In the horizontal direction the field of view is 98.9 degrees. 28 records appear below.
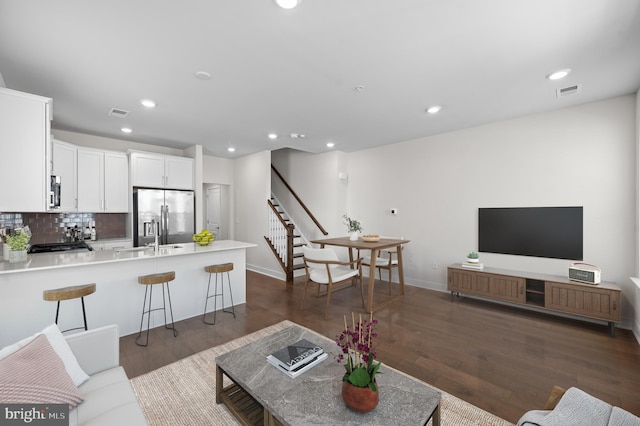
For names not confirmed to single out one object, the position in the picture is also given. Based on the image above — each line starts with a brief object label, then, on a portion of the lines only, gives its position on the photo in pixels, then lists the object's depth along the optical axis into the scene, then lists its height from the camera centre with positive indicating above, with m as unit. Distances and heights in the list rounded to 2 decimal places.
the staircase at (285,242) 5.41 -0.63
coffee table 1.32 -0.98
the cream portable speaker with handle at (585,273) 3.22 -0.72
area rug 1.83 -1.38
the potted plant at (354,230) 4.54 -0.29
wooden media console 3.09 -1.02
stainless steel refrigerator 4.90 -0.04
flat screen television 3.59 -0.26
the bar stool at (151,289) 2.98 -0.94
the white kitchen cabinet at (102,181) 4.46 +0.54
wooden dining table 3.78 -0.49
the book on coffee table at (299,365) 1.65 -0.96
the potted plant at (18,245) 2.69 -0.32
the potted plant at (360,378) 1.33 -0.82
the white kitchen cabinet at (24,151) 2.59 +0.61
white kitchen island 2.55 -0.78
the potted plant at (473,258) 4.14 -0.69
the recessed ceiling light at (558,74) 2.61 +1.35
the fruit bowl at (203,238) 3.92 -0.36
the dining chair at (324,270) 3.67 -0.83
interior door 7.13 +0.04
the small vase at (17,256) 2.70 -0.43
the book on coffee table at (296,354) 1.70 -0.93
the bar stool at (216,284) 3.54 -1.02
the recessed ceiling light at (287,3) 1.72 +1.33
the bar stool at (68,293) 2.38 -0.72
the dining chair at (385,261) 4.62 -0.87
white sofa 1.29 -0.97
